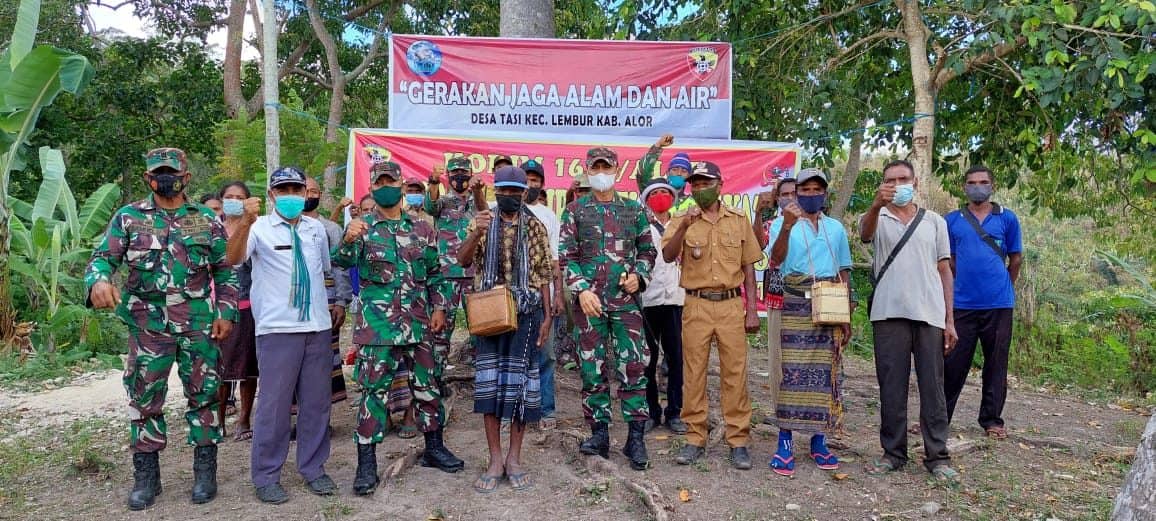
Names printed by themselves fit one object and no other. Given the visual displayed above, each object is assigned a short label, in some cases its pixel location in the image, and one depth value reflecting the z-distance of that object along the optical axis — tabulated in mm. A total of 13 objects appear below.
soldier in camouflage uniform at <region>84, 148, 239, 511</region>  4164
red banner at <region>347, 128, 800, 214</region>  7402
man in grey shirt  4676
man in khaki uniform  4734
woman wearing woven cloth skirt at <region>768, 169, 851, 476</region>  4750
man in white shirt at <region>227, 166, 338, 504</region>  4273
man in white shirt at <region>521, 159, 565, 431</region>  5328
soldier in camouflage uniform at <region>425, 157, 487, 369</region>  5312
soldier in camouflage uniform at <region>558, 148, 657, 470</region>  4723
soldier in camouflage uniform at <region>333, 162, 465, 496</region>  4418
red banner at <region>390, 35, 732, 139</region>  7488
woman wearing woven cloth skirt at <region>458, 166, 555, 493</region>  4391
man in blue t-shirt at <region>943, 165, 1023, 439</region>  5605
